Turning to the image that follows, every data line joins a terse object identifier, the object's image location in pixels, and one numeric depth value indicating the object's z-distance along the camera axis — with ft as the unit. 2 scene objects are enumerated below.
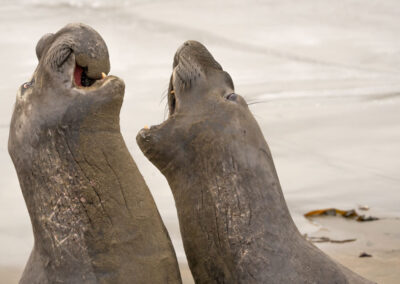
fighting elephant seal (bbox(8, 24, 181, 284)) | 27.27
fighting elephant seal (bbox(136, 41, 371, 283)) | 28.50
